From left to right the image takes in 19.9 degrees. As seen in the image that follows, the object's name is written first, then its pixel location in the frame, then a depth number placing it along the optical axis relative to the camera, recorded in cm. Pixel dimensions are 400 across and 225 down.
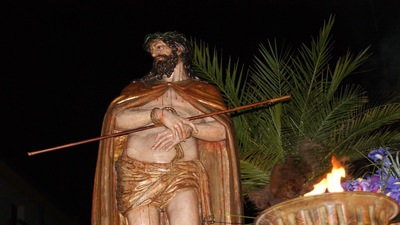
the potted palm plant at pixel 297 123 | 778
